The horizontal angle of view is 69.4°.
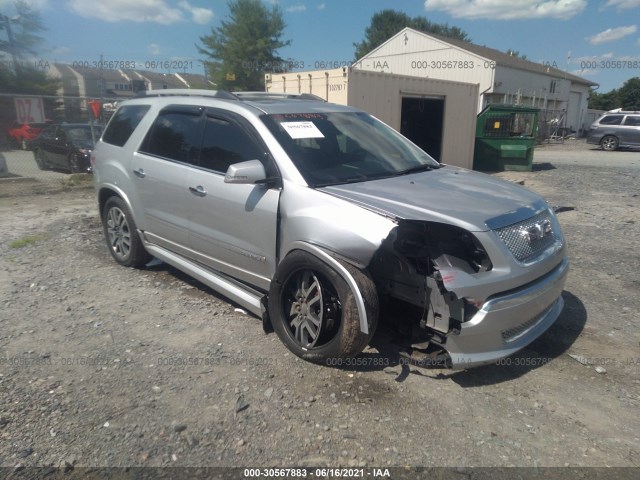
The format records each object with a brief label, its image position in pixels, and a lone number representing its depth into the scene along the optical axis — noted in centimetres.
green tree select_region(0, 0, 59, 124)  2563
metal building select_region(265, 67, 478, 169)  1038
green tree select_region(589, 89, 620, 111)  6134
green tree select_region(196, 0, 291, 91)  4003
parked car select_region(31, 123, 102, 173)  1309
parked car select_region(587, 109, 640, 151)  2258
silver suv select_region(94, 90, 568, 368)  285
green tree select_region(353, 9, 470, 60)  5678
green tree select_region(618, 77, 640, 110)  6072
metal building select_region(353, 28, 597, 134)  2988
